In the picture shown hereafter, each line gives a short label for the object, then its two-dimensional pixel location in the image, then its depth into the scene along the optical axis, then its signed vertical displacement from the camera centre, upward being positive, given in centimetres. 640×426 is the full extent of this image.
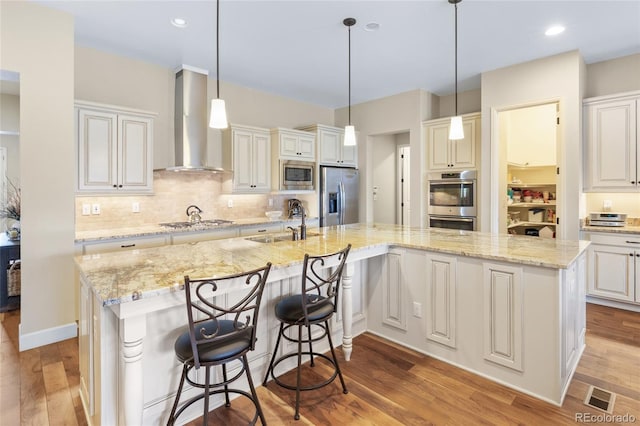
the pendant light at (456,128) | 284 +71
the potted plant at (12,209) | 404 +3
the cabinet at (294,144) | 482 +101
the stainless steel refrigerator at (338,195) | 534 +26
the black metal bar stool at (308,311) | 199 -63
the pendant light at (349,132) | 304 +74
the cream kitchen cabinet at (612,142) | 361 +76
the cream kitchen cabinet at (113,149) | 326 +64
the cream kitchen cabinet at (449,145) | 452 +94
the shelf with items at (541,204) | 489 +10
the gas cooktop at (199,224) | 390 -16
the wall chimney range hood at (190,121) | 409 +112
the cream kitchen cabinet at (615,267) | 354 -62
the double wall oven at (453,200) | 453 +15
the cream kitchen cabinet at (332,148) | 531 +105
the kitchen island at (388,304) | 157 -60
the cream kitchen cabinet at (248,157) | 448 +75
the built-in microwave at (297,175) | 488 +55
